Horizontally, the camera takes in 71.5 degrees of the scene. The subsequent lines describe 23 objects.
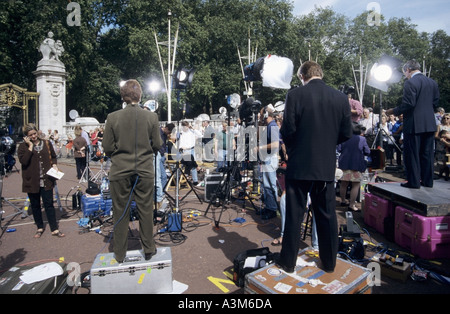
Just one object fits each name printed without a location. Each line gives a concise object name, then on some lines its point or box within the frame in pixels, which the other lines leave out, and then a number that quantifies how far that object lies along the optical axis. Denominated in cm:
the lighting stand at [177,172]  596
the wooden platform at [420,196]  422
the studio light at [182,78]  623
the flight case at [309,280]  275
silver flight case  313
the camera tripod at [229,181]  631
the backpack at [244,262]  355
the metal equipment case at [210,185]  784
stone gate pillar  1969
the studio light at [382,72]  934
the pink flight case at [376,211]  515
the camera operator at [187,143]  992
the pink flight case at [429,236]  420
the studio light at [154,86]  1341
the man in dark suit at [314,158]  305
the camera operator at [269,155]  546
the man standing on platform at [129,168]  346
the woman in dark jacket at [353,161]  645
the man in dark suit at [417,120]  498
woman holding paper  533
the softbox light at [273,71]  582
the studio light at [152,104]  1009
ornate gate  1764
